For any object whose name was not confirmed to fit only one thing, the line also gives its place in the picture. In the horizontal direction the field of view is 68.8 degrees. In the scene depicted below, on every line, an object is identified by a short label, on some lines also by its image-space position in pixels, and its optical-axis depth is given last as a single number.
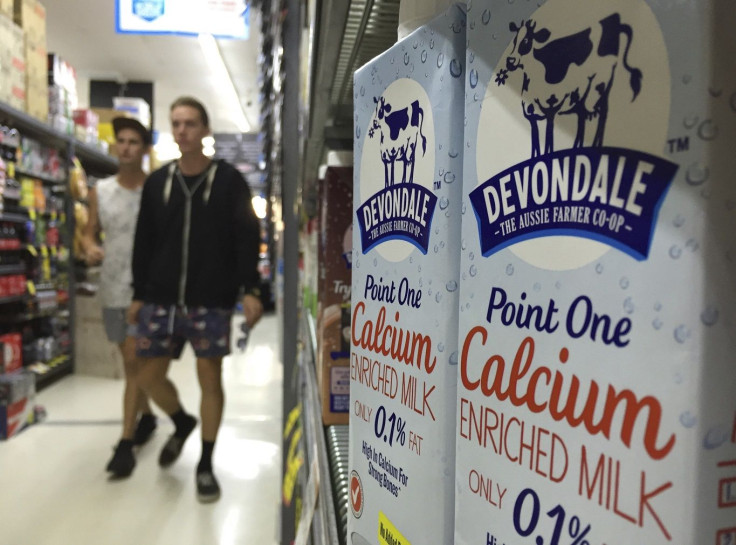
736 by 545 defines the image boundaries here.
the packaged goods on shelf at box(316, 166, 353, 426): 0.85
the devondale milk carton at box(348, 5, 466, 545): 0.36
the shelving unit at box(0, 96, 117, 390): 3.71
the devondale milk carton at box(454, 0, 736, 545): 0.19
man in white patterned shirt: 2.85
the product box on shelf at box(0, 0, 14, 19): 3.41
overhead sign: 3.76
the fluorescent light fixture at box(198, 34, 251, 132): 6.98
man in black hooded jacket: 2.19
